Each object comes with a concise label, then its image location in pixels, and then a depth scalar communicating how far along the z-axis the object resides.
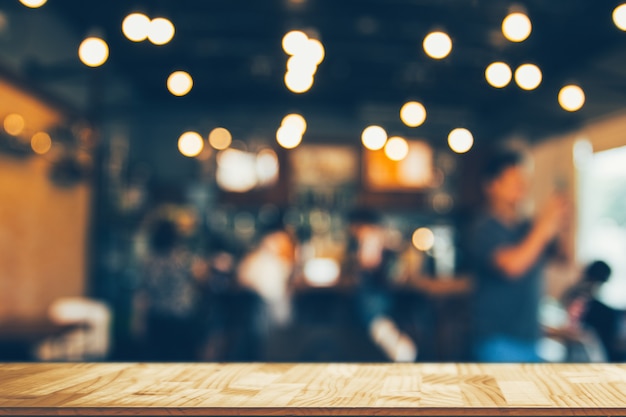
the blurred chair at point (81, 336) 5.08
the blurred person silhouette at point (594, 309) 3.78
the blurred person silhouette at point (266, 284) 4.85
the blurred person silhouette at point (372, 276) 6.27
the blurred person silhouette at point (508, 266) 2.95
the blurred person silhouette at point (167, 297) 4.66
